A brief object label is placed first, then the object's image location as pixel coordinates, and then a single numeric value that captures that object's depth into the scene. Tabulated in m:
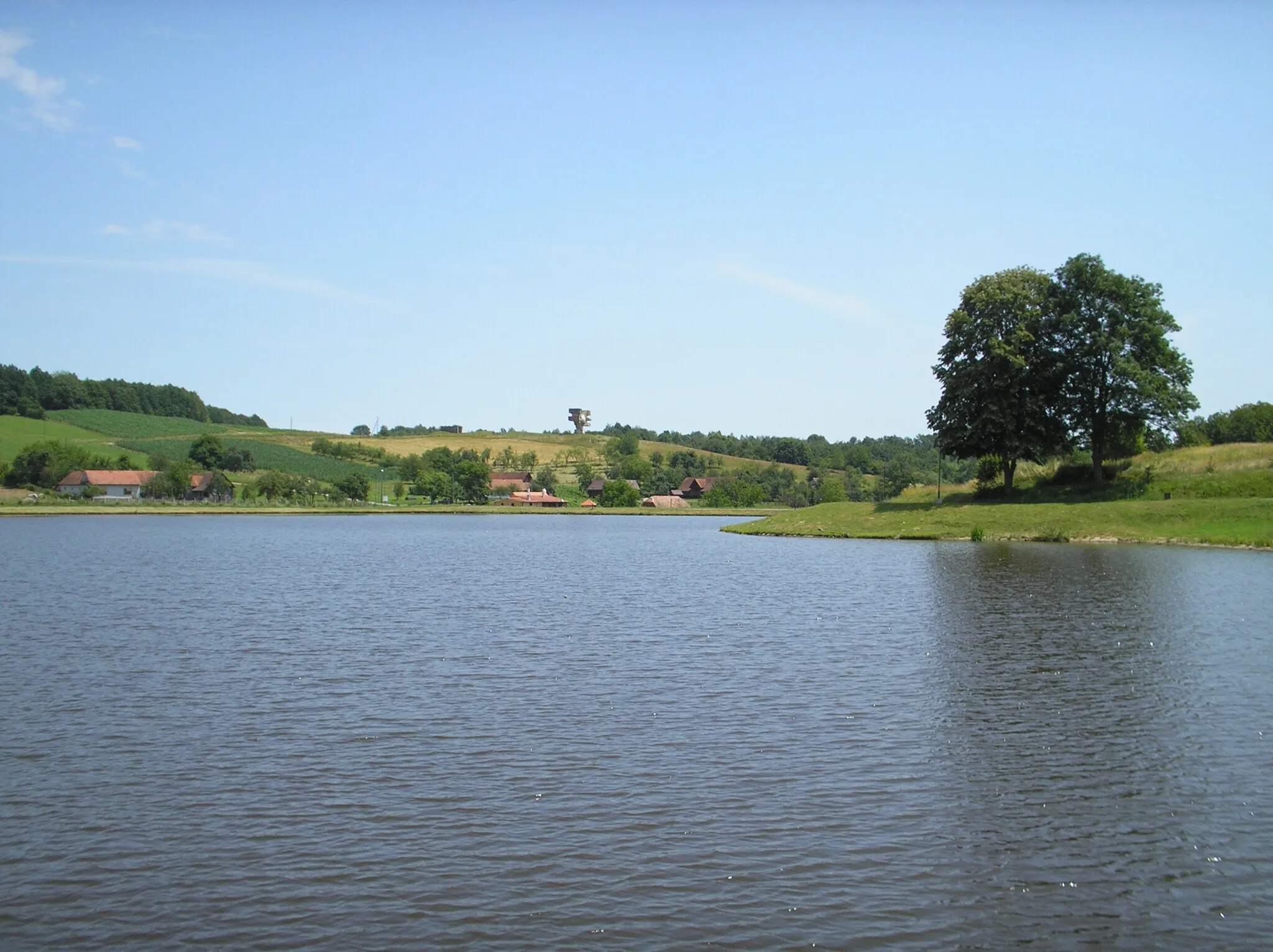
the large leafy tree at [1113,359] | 69.44
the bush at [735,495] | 189.62
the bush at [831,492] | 178.00
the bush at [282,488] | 163.00
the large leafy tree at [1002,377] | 73.44
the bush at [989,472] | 80.62
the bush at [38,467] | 154.25
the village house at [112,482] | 160.00
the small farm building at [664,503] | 193.11
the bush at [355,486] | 175.12
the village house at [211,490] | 162.38
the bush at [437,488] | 185.50
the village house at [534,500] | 192.00
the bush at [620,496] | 191.00
